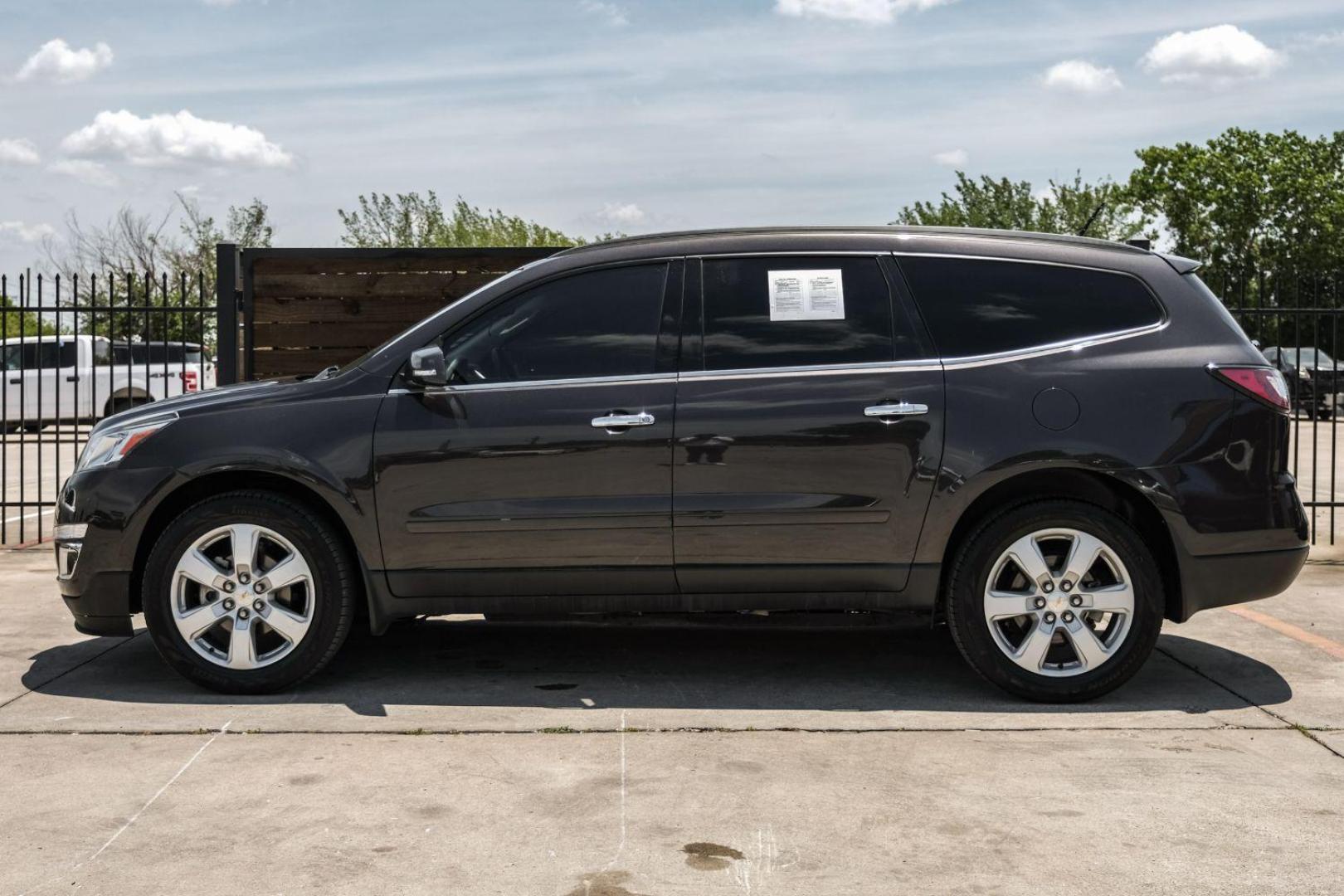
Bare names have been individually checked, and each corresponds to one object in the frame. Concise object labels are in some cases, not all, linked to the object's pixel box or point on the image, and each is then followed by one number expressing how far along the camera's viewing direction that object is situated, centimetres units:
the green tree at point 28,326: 3923
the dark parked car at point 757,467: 543
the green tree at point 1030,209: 4941
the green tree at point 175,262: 2938
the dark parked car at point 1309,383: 2491
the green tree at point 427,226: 4597
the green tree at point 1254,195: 4588
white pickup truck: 2450
